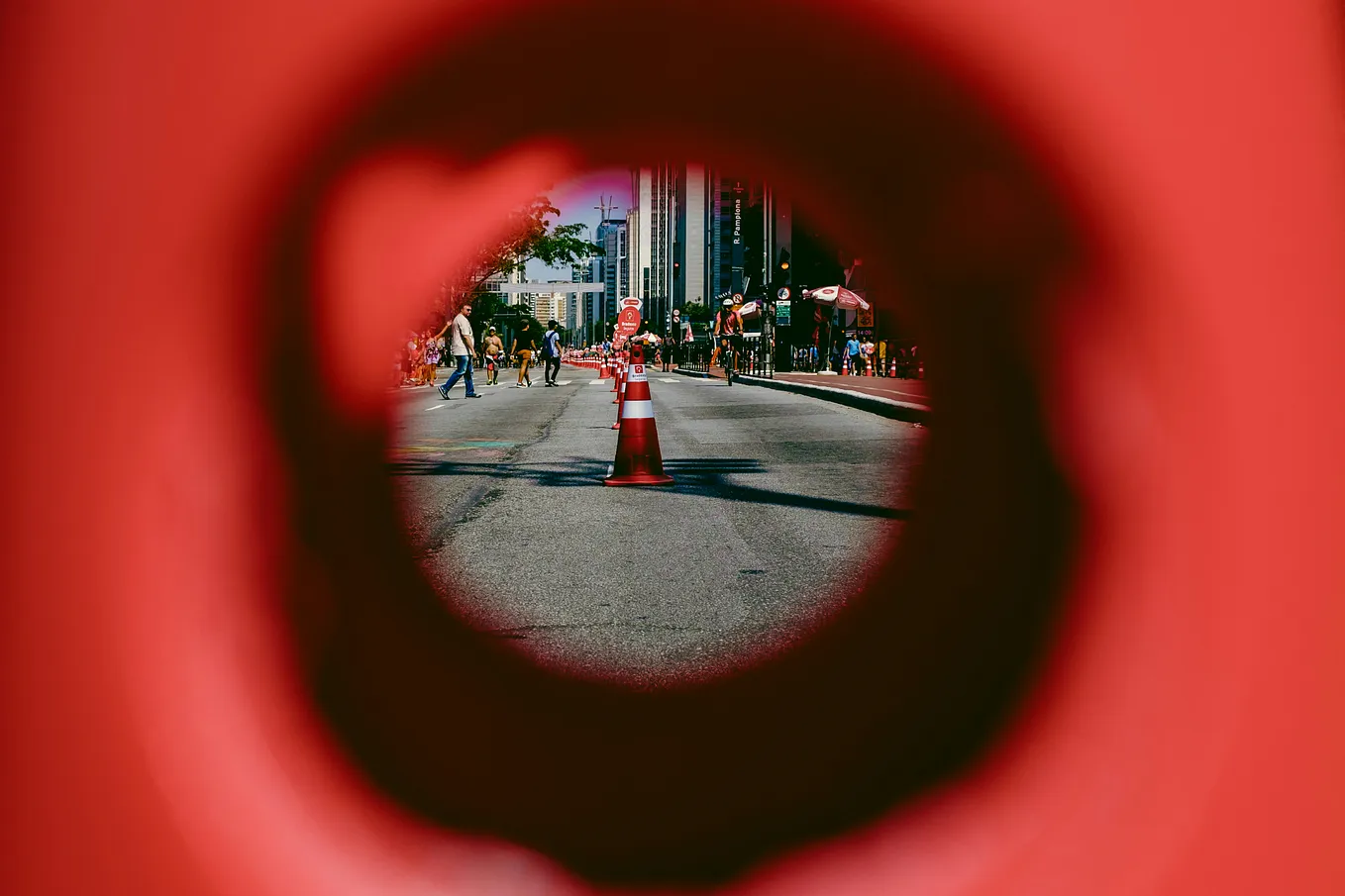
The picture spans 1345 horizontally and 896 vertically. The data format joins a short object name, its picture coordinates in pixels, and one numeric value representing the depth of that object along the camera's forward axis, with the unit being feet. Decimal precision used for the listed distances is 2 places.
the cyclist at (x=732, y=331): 124.98
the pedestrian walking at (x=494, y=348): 121.69
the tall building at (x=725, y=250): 465.47
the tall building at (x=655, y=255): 519.19
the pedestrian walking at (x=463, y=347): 74.19
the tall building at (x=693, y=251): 485.15
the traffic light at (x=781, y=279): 113.50
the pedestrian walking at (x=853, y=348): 131.34
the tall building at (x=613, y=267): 571.69
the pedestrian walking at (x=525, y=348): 122.21
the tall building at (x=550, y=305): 506.52
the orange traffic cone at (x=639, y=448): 35.45
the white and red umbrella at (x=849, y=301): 90.70
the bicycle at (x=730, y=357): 120.57
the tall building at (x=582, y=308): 567.59
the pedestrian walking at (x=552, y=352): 121.39
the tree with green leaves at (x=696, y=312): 405.18
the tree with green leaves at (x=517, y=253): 86.58
